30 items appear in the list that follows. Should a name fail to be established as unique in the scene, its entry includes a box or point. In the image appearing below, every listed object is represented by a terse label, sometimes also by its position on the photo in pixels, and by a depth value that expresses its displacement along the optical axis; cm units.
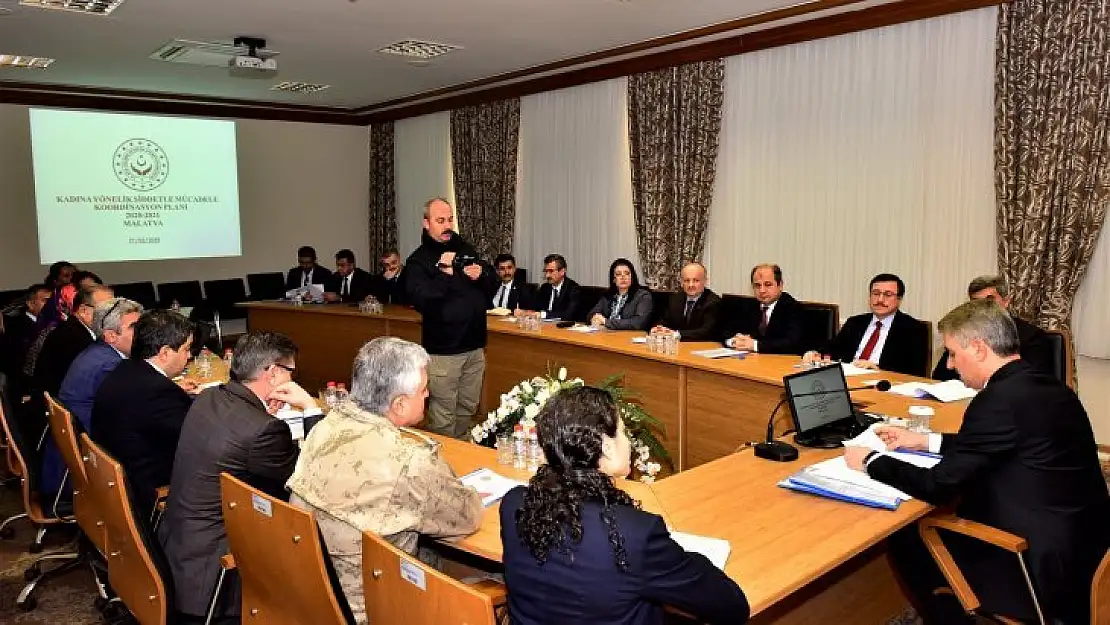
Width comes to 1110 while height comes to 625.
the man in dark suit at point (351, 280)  909
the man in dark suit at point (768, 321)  507
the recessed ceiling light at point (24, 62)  736
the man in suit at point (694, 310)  569
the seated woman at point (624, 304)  635
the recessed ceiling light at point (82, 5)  543
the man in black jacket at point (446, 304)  456
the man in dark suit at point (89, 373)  359
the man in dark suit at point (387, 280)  866
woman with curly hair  161
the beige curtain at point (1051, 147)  488
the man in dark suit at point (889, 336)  474
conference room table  218
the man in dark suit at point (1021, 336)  398
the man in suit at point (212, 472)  246
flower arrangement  320
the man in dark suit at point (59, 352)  442
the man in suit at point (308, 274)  962
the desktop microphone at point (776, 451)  294
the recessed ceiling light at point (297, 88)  905
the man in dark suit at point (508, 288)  785
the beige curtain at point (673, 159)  710
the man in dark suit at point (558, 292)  720
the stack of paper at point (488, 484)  260
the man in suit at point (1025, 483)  237
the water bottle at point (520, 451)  290
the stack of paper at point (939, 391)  377
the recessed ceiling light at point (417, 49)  692
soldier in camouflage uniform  202
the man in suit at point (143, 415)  299
